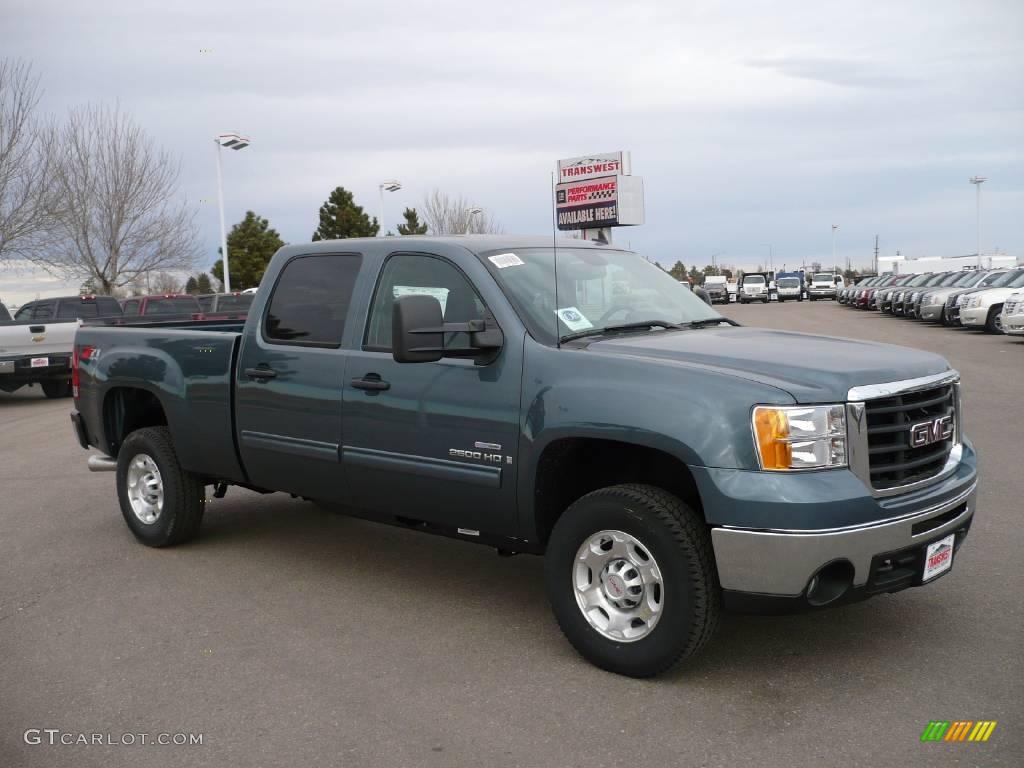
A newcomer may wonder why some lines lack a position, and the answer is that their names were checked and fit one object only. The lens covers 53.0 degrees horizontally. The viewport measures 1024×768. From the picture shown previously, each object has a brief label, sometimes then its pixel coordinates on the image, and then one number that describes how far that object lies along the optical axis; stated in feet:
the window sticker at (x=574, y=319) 16.10
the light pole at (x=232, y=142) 115.44
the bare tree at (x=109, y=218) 131.23
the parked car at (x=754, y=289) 208.95
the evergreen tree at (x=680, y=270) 357.90
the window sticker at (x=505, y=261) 16.76
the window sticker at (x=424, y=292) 17.06
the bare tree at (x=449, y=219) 172.55
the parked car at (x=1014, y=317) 68.33
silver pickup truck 52.75
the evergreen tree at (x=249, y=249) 182.60
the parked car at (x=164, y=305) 79.71
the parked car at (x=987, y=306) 84.07
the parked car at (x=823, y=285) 217.97
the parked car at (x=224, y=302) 79.53
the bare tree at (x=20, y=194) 105.19
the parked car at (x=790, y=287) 221.46
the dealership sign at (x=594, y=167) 134.82
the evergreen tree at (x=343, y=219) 187.52
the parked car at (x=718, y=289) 203.83
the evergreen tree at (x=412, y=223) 191.71
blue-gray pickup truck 13.10
